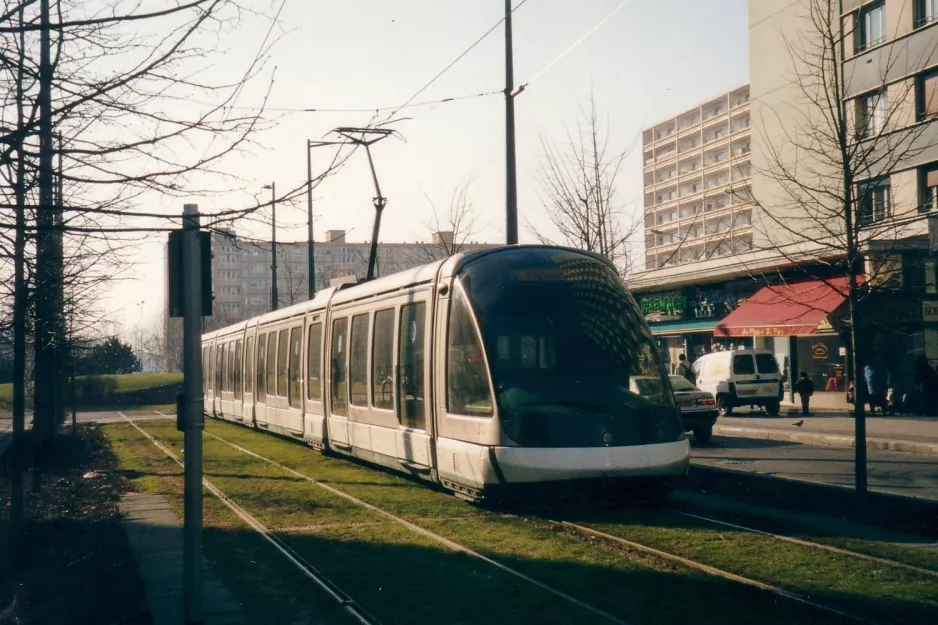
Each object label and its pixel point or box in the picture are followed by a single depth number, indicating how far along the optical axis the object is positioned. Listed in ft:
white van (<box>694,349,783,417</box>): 106.52
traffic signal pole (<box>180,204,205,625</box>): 21.21
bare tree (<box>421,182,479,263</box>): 91.30
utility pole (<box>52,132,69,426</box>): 21.49
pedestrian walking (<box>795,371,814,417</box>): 105.29
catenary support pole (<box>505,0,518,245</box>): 57.90
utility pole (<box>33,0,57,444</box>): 20.29
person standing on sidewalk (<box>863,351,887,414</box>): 95.66
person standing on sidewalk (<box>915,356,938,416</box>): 95.50
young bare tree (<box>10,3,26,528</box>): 37.81
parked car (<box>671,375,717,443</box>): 69.67
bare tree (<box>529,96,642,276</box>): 78.89
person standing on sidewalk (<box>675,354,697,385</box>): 103.14
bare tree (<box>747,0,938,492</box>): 38.04
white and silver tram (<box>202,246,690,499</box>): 34.14
